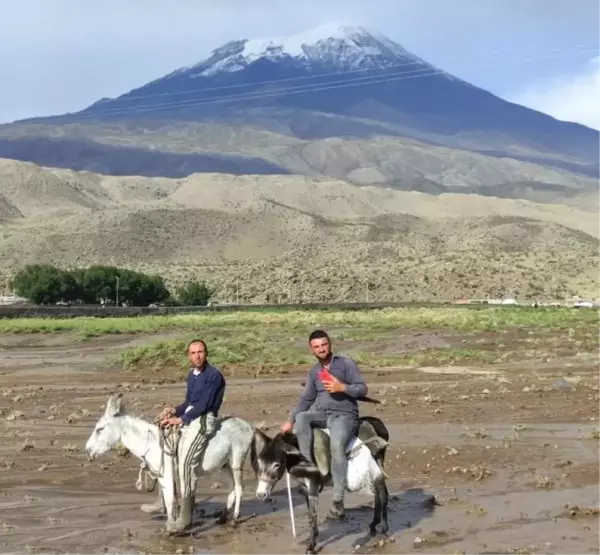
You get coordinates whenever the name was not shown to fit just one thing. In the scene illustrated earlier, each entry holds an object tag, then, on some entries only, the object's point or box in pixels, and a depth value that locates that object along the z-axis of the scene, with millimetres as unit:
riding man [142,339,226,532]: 11789
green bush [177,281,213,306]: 95438
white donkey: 11992
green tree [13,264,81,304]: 88188
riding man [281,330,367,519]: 11086
